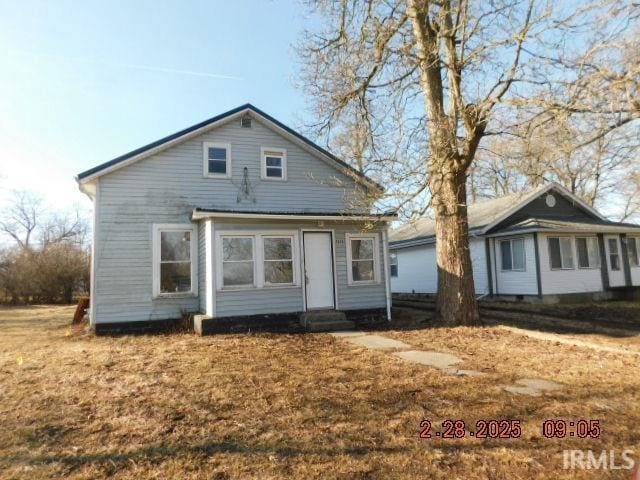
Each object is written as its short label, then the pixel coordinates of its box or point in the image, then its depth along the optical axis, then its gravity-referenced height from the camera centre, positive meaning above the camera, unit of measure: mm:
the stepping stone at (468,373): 5781 -1345
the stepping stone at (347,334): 9805 -1238
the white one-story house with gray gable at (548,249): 16234 +1151
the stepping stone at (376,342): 8203 -1270
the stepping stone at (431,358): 6514 -1318
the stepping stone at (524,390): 4926 -1384
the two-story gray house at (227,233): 10906 +1505
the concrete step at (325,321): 10820 -1003
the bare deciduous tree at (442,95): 7918 +4303
